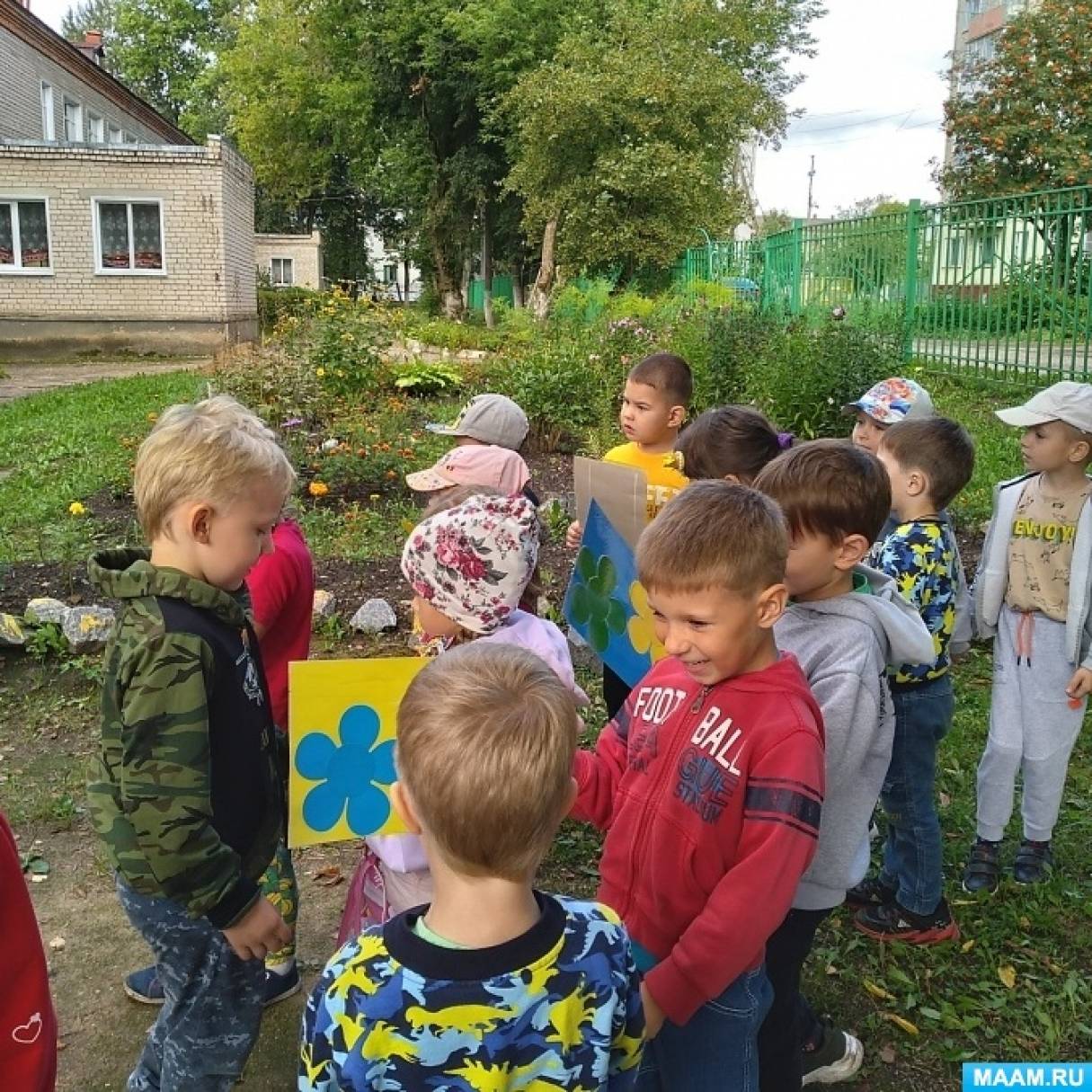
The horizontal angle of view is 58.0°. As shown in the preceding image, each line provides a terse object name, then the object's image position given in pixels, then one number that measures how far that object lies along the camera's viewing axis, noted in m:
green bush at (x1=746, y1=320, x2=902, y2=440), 7.29
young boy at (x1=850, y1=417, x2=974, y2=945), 2.80
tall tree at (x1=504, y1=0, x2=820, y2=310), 18.58
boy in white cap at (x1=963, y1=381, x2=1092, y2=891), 2.99
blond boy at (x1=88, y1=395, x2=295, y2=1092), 1.71
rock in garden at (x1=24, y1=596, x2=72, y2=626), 4.72
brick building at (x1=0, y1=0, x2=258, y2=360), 22.08
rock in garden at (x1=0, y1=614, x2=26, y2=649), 4.59
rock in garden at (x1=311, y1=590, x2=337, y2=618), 5.09
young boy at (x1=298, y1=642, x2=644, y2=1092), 1.17
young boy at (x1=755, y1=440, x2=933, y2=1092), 1.93
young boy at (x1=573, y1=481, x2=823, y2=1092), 1.59
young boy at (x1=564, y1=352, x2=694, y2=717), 3.38
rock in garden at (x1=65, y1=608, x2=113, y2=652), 4.61
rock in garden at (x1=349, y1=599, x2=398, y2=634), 5.01
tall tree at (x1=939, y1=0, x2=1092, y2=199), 21.83
